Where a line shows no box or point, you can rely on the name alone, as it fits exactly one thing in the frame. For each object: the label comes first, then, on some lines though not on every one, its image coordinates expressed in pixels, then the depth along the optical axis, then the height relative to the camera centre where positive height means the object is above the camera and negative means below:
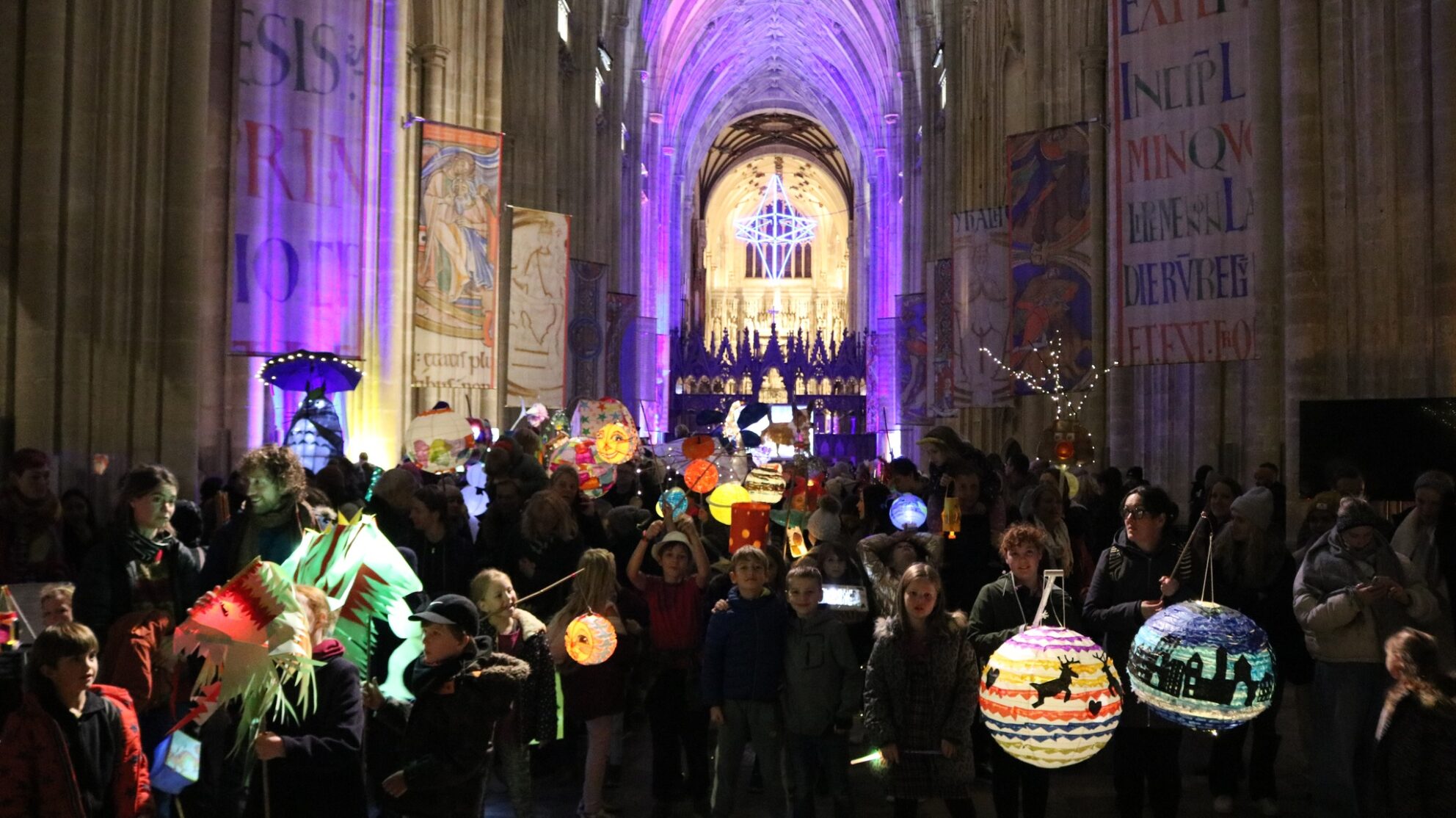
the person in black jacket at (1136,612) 5.64 -0.66
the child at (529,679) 5.89 -0.97
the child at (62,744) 4.02 -0.88
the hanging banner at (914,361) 26.64 +1.68
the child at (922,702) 5.40 -0.99
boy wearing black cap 4.43 -0.86
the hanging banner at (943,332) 20.34 +1.70
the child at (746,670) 6.07 -0.97
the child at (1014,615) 5.66 -0.68
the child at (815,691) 5.97 -1.04
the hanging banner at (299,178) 10.62 +2.06
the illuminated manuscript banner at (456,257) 13.81 +1.88
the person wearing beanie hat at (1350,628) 5.62 -0.71
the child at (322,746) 3.99 -0.86
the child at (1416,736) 4.36 -0.90
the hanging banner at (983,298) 16.95 +1.83
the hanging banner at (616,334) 25.31 +2.03
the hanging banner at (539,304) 15.96 +1.63
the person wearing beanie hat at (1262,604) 6.55 -0.71
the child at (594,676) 6.51 -1.09
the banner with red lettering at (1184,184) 9.68 +1.87
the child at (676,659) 6.86 -1.06
